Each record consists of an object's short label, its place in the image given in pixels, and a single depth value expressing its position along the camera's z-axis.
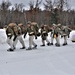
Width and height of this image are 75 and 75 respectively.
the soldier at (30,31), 12.86
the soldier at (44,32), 15.02
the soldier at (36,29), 13.00
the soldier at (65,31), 15.82
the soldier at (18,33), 12.42
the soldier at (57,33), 14.94
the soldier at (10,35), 12.11
